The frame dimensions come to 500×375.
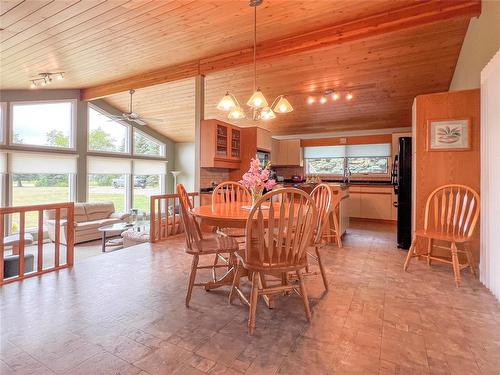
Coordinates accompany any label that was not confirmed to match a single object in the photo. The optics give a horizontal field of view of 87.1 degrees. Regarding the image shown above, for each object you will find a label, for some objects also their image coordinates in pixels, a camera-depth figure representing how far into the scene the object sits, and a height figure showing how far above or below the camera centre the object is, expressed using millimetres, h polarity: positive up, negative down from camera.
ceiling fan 5445 +1465
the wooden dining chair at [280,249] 1708 -416
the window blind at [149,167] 8250 +650
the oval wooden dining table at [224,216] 2020 -225
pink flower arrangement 2344 +87
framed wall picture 2934 +628
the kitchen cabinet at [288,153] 7062 +947
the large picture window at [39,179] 5602 +152
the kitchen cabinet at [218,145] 4637 +788
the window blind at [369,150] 6492 +982
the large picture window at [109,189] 7027 -77
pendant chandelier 2586 +865
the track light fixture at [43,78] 4677 +1973
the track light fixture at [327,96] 5145 +1864
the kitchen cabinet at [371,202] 5891 -314
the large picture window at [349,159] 6570 +771
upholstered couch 5620 -768
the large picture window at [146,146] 8289 +1362
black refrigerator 3760 -43
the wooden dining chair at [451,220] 2596 -336
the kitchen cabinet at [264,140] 5535 +1053
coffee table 5173 -844
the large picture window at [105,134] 6965 +1482
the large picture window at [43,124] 5609 +1412
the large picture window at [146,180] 8289 +215
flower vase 2402 -49
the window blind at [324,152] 7000 +995
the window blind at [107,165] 6895 +587
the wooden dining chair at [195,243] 2102 -471
